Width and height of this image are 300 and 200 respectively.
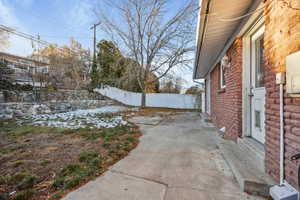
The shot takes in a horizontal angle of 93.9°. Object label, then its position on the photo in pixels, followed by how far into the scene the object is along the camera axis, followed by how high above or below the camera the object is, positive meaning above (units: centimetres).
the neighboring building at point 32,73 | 1091 +213
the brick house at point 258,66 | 129 +49
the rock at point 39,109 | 729 -54
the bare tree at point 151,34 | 990 +505
